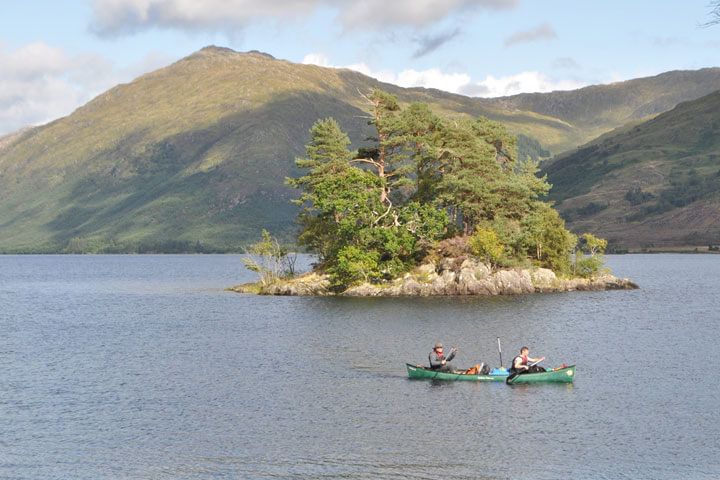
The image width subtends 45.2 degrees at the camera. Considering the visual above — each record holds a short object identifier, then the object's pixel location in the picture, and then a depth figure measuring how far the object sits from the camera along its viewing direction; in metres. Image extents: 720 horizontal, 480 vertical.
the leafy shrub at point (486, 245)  124.81
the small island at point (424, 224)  128.00
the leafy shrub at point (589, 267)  140.84
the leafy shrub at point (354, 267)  127.94
